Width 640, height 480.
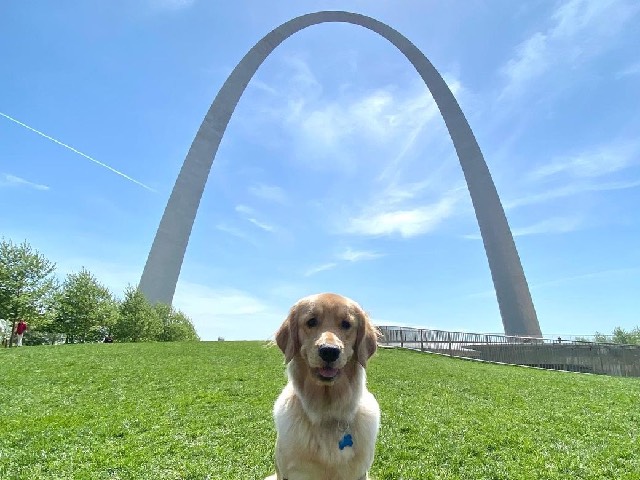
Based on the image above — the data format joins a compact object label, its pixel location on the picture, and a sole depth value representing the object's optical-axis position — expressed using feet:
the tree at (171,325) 123.13
